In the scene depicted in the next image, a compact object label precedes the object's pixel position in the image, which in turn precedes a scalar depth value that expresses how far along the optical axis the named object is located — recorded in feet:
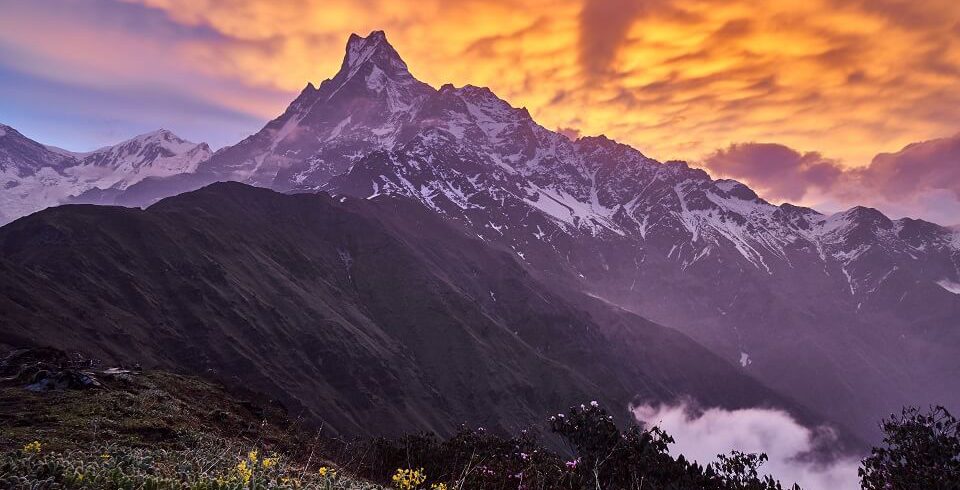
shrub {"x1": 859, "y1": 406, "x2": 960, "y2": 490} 100.99
